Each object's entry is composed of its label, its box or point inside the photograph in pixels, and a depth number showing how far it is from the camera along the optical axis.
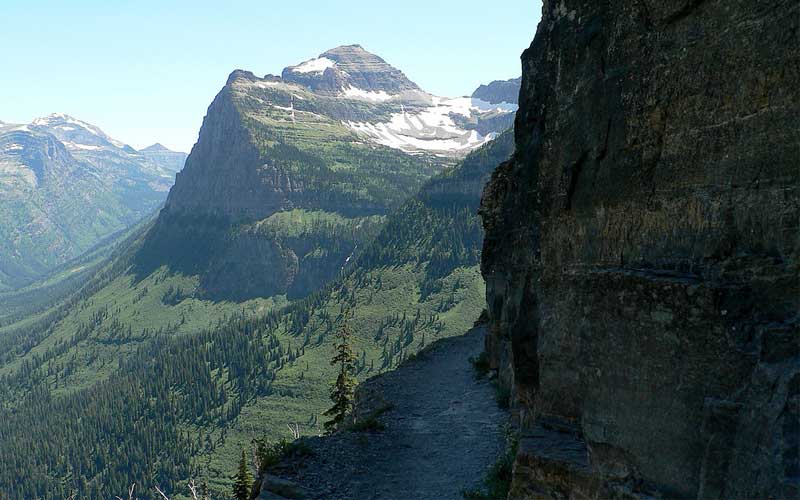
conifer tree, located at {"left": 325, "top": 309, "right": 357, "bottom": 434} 41.53
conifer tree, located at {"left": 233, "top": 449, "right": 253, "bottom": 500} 32.22
